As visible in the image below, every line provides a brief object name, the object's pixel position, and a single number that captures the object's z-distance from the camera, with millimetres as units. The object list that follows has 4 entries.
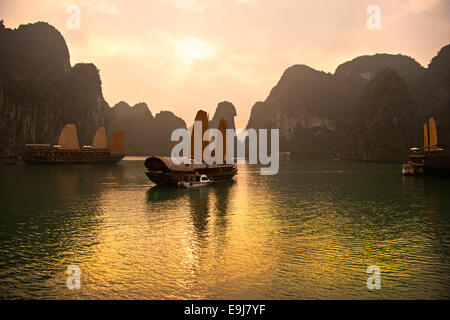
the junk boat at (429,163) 65750
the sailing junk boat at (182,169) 45031
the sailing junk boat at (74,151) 99875
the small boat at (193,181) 44378
